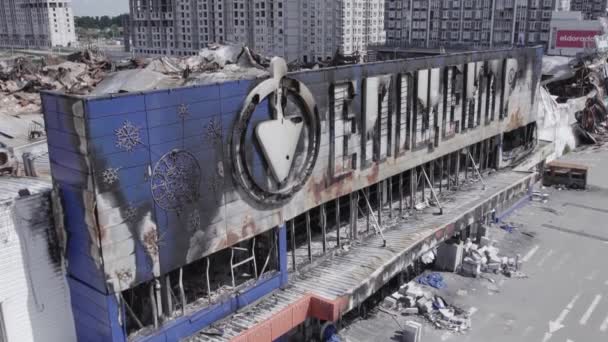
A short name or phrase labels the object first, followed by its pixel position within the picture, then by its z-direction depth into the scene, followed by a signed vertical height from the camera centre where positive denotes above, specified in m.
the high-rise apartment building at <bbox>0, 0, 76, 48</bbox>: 190.88 +4.80
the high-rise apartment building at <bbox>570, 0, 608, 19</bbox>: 121.06 +5.14
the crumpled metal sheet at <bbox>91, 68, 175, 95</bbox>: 21.66 -1.79
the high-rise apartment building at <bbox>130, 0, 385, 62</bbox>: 131.25 +2.21
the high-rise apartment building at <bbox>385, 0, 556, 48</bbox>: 112.19 +2.00
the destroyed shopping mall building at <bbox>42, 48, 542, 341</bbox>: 14.87 -5.27
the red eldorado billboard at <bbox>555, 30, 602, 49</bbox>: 95.06 -1.16
